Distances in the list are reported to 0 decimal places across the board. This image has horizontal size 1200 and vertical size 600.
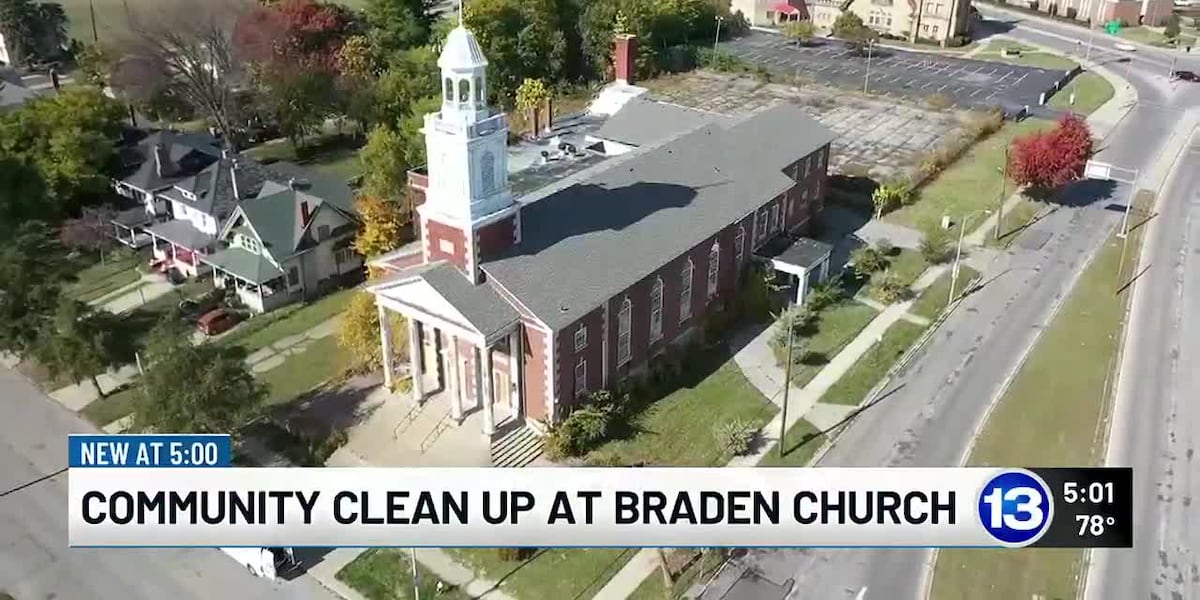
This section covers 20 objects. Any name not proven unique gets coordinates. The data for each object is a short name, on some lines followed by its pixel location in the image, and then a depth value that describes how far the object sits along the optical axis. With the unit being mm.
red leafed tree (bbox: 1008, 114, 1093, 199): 67125
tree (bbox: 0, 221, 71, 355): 45000
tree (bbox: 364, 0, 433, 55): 100250
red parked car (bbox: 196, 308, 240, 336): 54094
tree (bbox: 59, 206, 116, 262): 62906
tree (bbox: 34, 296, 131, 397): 44031
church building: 41188
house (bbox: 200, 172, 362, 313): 56094
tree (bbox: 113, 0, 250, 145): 81938
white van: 35219
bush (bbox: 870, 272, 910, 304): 56594
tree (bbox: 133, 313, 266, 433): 37656
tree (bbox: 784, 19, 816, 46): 125750
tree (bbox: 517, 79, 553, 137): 80438
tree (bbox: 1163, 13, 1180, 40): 130837
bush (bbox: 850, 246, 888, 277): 60094
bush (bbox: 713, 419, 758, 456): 42344
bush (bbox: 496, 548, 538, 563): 36094
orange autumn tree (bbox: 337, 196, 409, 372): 48312
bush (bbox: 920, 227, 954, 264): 61594
